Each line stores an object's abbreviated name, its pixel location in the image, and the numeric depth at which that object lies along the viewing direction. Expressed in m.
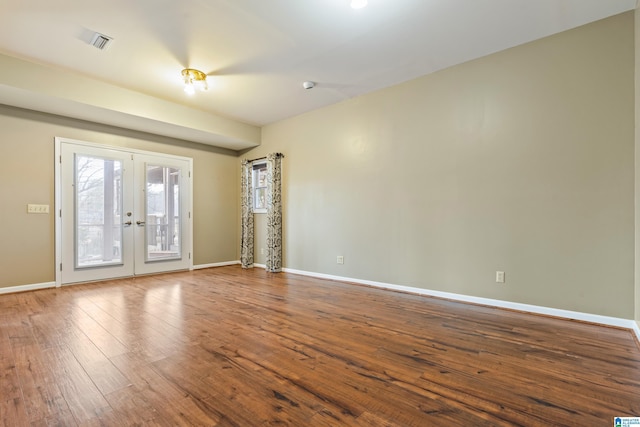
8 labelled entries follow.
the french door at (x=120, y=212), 4.47
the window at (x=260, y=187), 6.15
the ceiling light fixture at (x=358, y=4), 2.50
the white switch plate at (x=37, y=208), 4.16
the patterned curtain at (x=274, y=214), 5.60
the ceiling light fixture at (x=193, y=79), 3.69
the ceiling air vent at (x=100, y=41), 3.00
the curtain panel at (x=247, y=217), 6.18
